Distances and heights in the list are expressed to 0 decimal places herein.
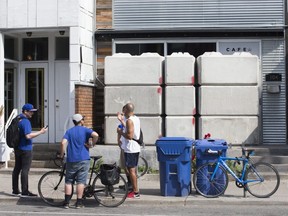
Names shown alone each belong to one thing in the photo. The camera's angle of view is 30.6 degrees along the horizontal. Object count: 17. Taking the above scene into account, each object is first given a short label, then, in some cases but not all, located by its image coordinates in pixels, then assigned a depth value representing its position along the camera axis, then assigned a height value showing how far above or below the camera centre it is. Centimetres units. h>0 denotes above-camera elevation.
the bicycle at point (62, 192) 967 -160
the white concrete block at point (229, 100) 1373 +16
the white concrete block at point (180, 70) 1380 +95
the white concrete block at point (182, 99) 1378 +18
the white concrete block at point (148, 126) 1388 -53
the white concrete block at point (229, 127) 1374 -55
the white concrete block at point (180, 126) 1379 -52
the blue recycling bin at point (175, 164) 1017 -113
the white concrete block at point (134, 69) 1390 +98
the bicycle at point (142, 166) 1252 -147
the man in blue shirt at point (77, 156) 938 -89
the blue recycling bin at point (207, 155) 1018 -97
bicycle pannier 959 -126
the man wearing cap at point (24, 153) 1034 -93
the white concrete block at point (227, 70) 1372 +94
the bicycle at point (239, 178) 1005 -138
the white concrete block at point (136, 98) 1384 +21
